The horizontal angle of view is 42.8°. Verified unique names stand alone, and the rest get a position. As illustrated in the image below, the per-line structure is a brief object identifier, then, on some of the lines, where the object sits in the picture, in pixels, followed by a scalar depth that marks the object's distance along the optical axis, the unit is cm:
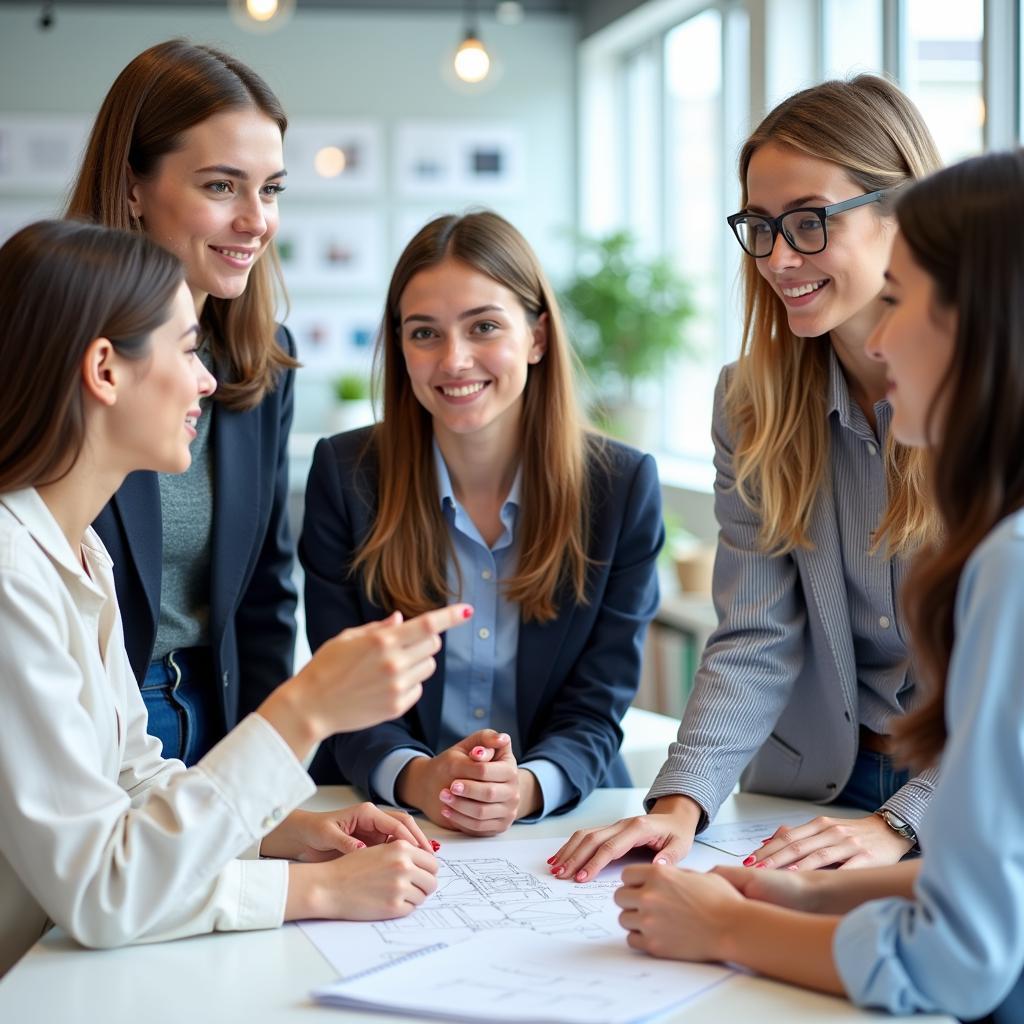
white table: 119
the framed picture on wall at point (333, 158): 760
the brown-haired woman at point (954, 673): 110
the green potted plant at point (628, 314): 641
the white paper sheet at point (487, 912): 136
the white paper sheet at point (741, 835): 171
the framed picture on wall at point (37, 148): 738
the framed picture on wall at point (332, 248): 772
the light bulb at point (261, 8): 486
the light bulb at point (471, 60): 574
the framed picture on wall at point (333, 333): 784
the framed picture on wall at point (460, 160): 775
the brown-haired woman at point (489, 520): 217
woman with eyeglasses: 183
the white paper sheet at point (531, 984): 118
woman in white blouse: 129
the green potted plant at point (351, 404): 740
